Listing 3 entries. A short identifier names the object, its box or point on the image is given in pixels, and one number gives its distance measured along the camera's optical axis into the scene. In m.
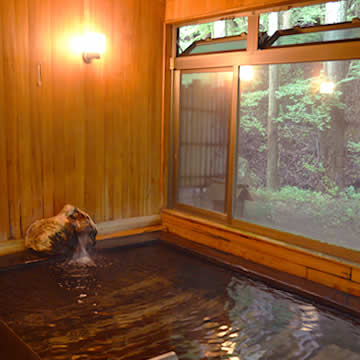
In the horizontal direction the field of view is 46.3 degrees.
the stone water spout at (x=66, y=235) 3.94
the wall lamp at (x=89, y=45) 4.23
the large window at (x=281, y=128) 3.41
